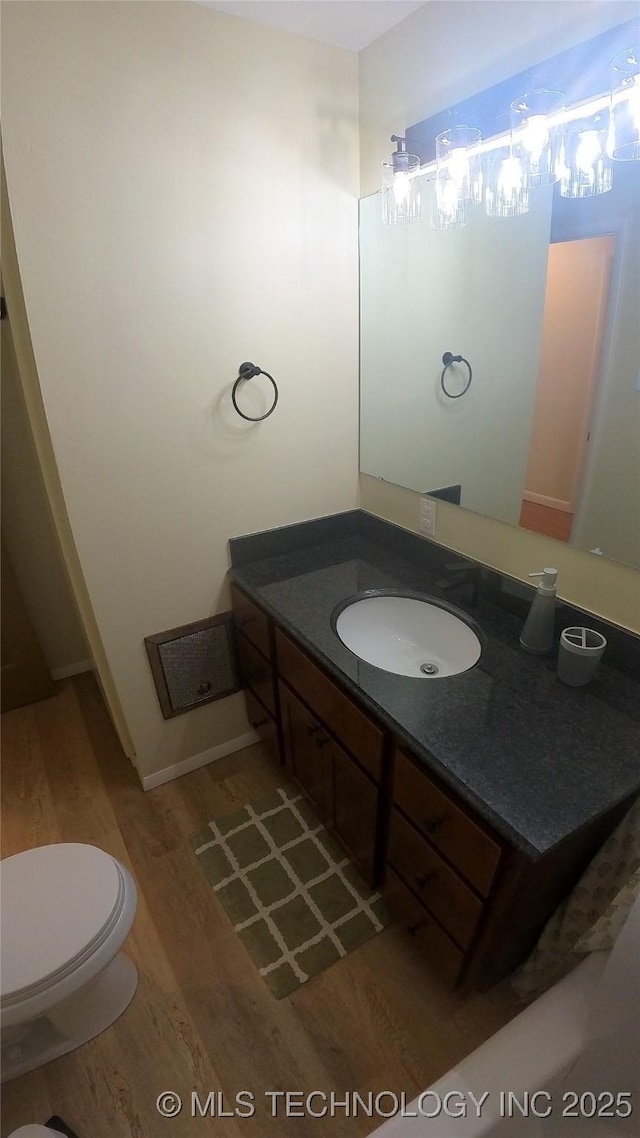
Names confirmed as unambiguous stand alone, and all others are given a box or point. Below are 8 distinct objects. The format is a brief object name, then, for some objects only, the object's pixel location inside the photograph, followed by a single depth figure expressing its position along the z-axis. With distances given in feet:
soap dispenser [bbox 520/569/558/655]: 3.88
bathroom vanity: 2.98
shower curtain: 3.20
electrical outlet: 5.14
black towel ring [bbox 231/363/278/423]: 4.79
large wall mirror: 3.37
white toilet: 3.57
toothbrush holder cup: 3.54
